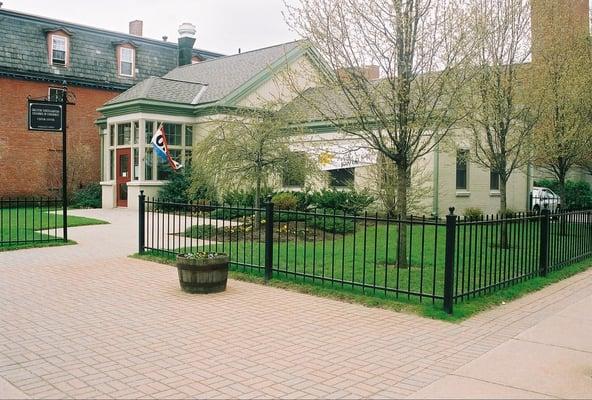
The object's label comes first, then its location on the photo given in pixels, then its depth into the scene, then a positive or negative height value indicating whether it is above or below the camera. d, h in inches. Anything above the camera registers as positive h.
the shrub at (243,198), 768.3 -7.8
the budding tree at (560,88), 607.2 +113.7
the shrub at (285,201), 768.9 -11.2
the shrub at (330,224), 646.5 -36.1
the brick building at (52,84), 1116.5 +218.3
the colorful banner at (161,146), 910.4 +72.3
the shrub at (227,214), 757.8 -29.1
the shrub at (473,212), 816.9 -24.5
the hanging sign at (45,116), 558.6 +73.2
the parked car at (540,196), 1046.8 -2.7
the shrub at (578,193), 1187.0 +6.6
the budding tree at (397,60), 386.3 +92.0
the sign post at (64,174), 555.2 +15.2
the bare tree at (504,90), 544.4 +101.7
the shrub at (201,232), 604.0 -44.1
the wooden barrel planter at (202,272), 341.1 -48.5
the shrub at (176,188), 917.2 +5.6
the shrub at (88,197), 1067.9 -12.5
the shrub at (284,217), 660.1 -28.9
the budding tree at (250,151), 607.2 +44.1
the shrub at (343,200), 724.0 -8.3
